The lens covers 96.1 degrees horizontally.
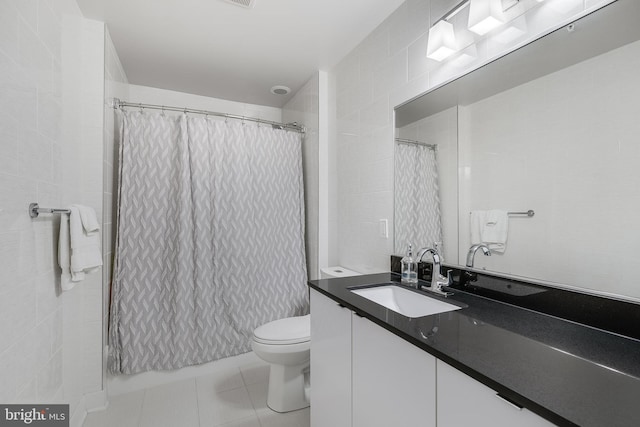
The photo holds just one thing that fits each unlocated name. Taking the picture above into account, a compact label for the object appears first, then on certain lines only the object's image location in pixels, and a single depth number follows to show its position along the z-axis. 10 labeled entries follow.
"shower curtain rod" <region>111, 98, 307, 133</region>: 2.04
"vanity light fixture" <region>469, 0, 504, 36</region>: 1.12
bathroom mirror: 0.85
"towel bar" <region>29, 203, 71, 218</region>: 1.09
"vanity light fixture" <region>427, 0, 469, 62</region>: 1.33
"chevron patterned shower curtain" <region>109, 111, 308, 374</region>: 1.99
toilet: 1.71
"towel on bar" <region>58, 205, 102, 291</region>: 1.29
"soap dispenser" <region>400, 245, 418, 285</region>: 1.45
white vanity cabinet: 0.64
